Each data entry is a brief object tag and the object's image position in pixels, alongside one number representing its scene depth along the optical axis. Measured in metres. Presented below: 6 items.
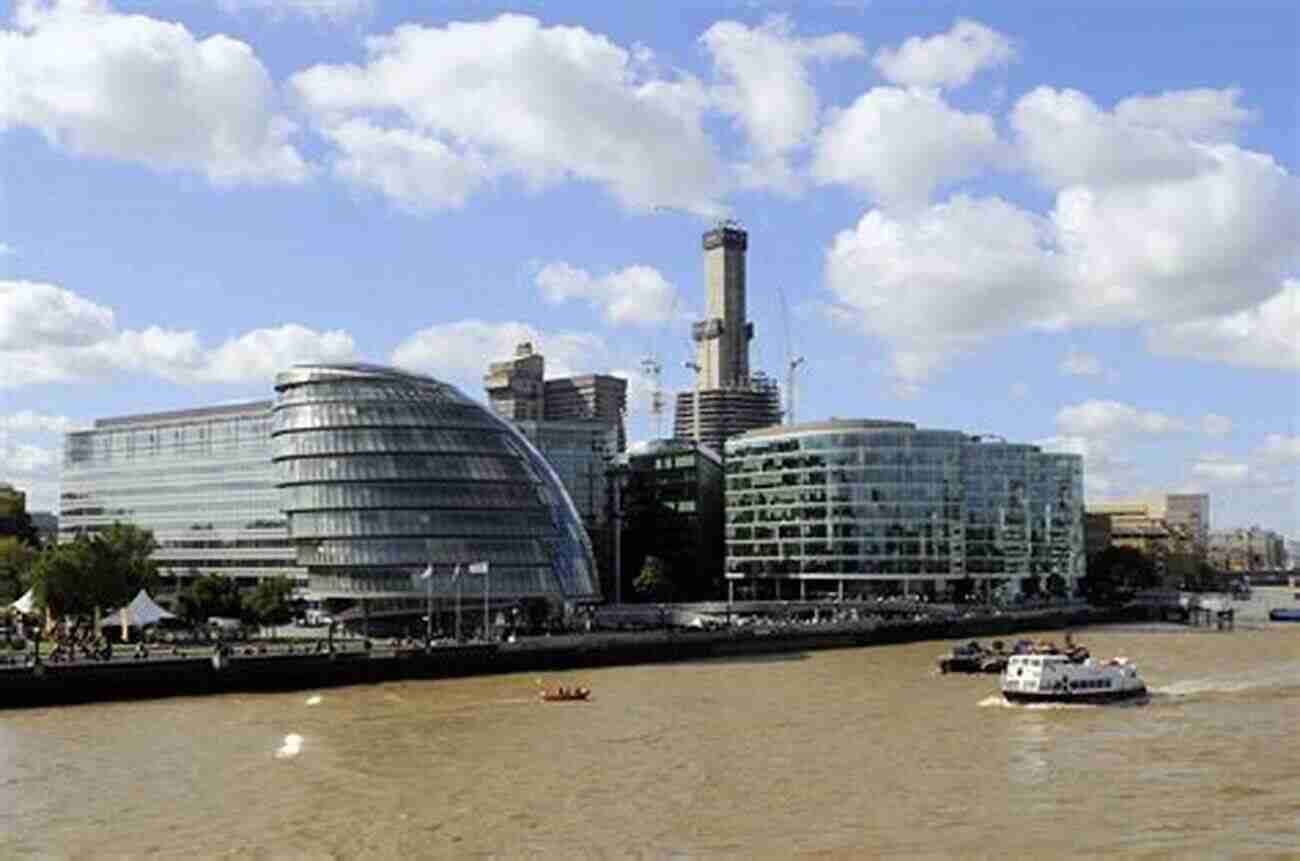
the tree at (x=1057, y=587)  193.75
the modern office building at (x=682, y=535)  194.12
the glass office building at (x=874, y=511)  174.50
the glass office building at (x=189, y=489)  152.62
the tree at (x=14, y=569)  110.06
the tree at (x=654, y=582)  170.50
